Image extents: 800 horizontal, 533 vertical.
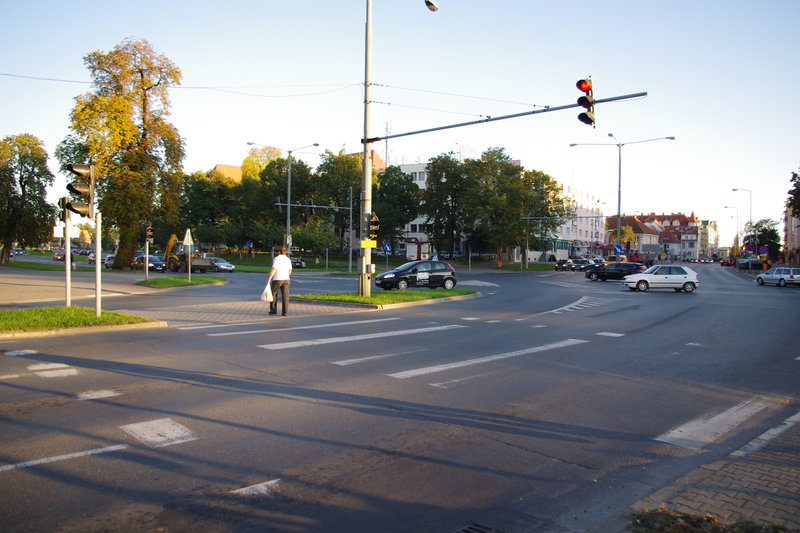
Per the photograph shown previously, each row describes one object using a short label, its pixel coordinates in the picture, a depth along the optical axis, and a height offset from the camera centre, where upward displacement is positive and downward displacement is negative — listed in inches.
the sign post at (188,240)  1122.2 +23.6
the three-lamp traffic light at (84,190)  480.7 +54.2
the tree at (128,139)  1509.6 +325.6
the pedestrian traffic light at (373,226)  745.0 +37.7
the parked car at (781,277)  1473.9 -52.1
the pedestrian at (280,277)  558.9 -26.0
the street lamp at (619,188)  1736.0 +220.8
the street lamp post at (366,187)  748.0 +94.4
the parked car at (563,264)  2664.4 -42.2
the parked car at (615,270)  1638.8 -43.3
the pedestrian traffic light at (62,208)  514.0 +40.9
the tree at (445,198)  2810.0 +296.2
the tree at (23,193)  2006.6 +215.4
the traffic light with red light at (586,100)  493.7 +142.5
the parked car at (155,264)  1854.1 -45.0
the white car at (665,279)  1144.8 -47.8
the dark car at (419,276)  1023.6 -42.6
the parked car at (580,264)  2600.9 -41.0
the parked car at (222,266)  1908.6 -50.5
